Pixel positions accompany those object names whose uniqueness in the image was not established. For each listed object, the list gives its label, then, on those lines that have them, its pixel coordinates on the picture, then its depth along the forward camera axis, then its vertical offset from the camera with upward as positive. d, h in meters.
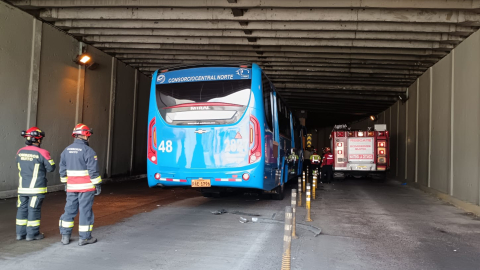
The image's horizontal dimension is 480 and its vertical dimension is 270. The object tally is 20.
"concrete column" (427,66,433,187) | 16.73 +0.70
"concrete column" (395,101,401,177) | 24.69 +2.14
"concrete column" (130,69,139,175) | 20.59 +1.56
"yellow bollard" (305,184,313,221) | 9.01 -1.25
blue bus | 9.34 +0.45
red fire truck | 21.77 -0.02
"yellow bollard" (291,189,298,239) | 6.43 -0.86
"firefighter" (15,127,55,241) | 6.43 -0.72
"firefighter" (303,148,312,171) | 29.56 -0.41
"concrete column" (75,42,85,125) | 15.48 +2.13
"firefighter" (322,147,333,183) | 20.38 -0.72
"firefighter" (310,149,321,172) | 21.55 -0.44
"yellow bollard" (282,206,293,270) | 3.69 -0.86
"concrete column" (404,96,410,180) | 21.80 +0.91
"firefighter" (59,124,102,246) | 6.17 -0.66
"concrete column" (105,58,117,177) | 18.03 +1.34
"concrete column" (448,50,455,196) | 13.80 +1.20
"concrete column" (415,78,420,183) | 19.30 +0.57
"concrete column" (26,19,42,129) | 12.66 +2.17
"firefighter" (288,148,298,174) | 14.78 -0.38
